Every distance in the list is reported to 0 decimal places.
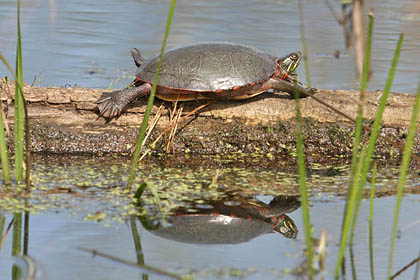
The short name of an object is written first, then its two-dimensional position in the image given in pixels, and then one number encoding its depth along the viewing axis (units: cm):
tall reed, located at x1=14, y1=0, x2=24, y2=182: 544
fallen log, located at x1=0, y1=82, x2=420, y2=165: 756
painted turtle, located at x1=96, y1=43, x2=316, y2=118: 742
